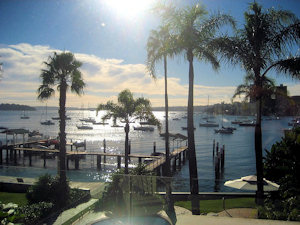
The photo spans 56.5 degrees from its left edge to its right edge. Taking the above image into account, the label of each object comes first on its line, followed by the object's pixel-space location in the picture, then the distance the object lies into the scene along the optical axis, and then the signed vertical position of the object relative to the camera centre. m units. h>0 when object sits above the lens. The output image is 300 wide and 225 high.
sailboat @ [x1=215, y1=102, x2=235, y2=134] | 103.44 -6.52
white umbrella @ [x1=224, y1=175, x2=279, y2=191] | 12.80 -3.33
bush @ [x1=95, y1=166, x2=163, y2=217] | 6.63 -2.10
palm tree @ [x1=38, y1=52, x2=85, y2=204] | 17.95 +2.16
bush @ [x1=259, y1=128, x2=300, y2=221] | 7.47 -2.45
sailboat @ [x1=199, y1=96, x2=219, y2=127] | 135.60 -5.88
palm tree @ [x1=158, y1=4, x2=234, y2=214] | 13.73 +3.95
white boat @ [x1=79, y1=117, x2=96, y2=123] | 181.50 -4.88
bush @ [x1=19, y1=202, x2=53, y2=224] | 6.94 -2.79
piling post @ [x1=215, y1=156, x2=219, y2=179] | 35.40 -7.29
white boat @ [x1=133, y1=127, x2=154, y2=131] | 120.99 -6.75
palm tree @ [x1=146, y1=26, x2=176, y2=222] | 14.32 +3.64
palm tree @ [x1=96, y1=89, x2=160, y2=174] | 23.17 +0.39
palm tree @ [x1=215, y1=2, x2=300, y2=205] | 11.99 +3.02
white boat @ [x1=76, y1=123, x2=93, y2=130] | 134.50 -6.97
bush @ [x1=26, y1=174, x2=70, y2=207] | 11.33 -3.51
